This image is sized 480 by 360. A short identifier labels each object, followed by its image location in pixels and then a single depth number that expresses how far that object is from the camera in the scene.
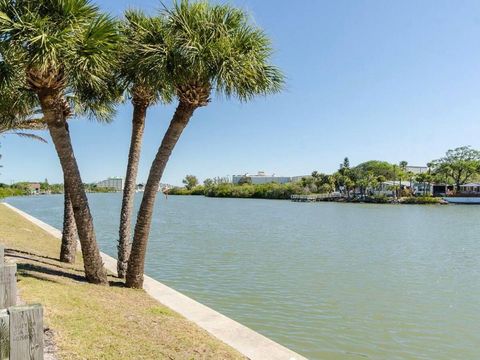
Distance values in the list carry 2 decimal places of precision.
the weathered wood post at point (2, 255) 5.74
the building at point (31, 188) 186.77
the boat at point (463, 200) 96.06
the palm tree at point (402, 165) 144.62
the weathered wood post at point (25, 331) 3.10
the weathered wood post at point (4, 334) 3.16
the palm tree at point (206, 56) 8.96
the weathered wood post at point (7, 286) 4.23
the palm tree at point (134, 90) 9.56
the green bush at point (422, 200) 96.56
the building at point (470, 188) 107.61
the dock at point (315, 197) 122.50
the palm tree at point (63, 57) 7.74
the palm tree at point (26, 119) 10.85
